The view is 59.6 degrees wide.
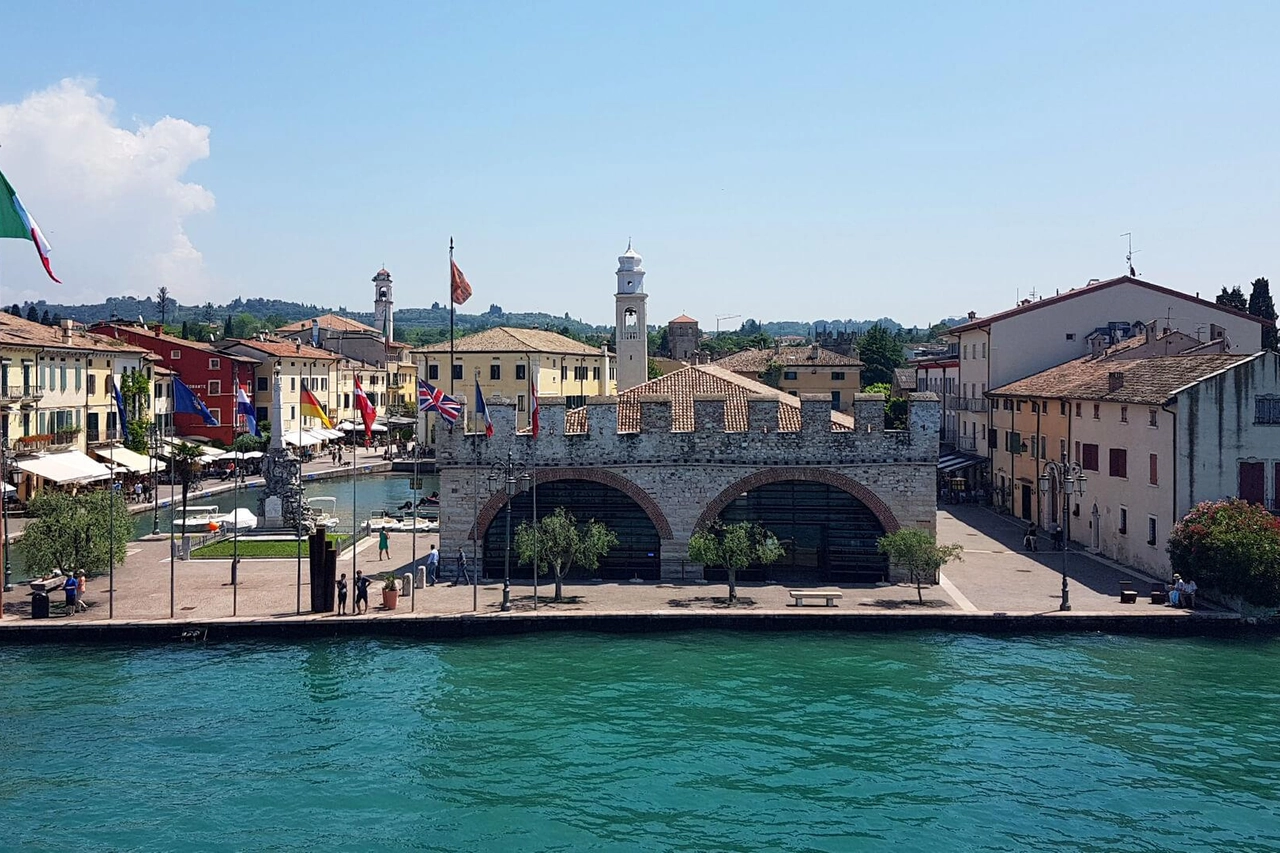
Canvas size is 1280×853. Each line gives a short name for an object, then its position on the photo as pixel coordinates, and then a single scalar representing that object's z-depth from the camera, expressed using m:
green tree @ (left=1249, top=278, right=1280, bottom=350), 77.38
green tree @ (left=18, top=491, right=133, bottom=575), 33.59
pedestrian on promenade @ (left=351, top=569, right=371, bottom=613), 32.47
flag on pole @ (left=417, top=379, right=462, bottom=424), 35.94
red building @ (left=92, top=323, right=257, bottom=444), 84.19
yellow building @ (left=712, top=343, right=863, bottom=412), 92.25
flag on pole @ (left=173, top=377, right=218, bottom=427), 36.66
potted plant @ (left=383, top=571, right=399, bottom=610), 32.84
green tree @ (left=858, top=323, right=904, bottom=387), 126.56
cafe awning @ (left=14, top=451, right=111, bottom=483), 52.75
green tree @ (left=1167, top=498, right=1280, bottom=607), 31.69
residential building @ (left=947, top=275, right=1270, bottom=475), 55.44
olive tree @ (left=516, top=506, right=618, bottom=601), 33.59
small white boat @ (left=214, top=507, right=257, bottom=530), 46.53
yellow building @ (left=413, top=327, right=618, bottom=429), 82.25
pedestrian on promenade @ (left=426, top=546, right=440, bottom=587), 36.75
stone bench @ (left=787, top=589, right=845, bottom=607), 32.94
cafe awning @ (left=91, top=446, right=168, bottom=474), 58.34
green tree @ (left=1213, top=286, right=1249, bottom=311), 77.94
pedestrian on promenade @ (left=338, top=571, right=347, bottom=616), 32.28
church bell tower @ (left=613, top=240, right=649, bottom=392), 74.06
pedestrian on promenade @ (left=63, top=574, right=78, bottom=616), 32.44
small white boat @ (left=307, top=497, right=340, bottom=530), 50.49
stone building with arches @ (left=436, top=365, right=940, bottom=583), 36.12
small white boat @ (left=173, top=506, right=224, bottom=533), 51.25
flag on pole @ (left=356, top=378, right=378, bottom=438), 38.55
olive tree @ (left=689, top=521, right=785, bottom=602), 33.55
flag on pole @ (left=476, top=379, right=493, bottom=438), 34.81
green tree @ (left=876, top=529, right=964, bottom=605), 33.31
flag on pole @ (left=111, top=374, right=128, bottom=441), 65.88
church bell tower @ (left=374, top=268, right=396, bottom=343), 166.75
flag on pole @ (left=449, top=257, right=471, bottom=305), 41.34
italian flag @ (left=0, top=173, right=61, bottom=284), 28.00
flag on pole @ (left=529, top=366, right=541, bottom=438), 34.66
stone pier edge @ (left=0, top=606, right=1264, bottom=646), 31.39
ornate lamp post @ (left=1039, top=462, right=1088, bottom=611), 33.17
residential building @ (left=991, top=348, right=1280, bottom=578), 36.12
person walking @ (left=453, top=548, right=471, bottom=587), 36.56
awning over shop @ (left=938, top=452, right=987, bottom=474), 61.09
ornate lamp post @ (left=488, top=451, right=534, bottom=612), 34.78
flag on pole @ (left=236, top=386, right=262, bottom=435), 40.50
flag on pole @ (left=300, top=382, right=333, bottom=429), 39.75
